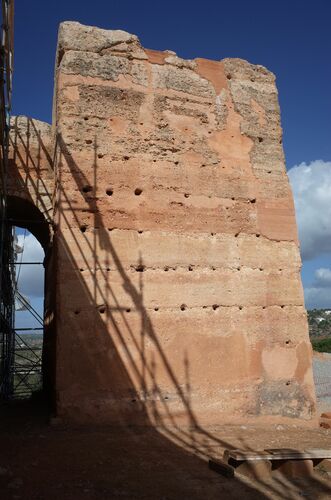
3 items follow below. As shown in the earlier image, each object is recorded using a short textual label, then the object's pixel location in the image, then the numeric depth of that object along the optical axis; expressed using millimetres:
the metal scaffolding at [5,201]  6992
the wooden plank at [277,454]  5152
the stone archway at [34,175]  8312
